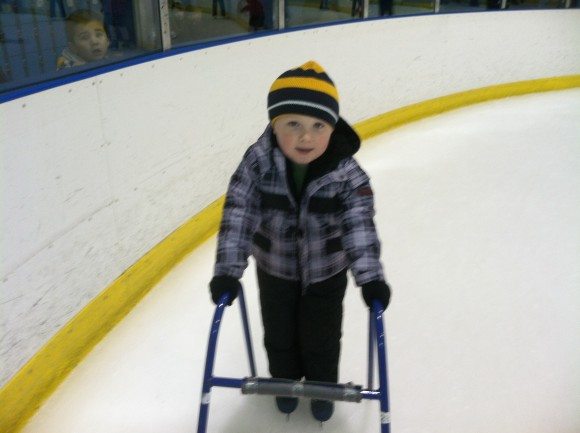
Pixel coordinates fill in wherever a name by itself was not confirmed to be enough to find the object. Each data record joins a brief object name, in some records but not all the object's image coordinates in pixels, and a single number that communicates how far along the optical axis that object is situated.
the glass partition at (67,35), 1.32
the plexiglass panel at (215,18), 2.08
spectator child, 1.54
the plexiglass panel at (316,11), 2.89
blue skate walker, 0.90
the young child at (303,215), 1.01
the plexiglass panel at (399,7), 3.60
